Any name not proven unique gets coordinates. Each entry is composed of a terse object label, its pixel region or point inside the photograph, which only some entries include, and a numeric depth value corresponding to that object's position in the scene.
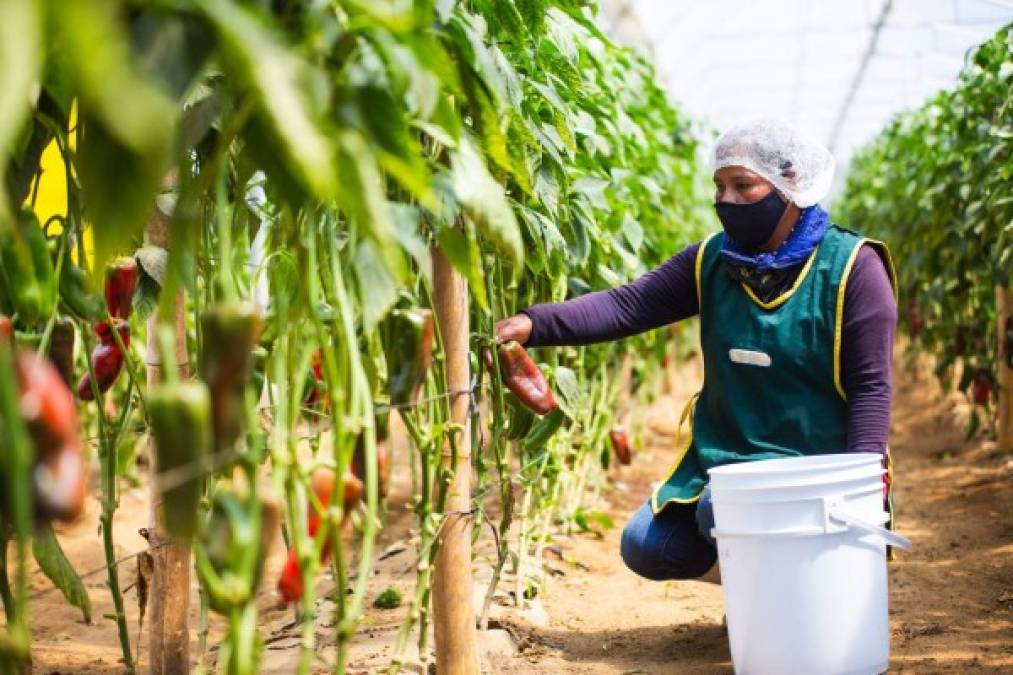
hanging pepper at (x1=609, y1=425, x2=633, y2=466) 4.14
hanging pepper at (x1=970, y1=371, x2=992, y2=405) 4.77
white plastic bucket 1.97
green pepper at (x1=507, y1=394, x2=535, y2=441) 2.18
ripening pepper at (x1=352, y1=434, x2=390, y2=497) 1.52
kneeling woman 2.27
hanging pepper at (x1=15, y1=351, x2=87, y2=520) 0.97
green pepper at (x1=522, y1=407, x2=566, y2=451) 2.28
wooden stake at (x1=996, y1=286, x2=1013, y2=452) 4.76
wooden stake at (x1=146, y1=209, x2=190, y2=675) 2.04
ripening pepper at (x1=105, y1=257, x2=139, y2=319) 2.02
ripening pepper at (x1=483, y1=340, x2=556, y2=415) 2.09
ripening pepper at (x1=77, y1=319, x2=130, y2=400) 2.07
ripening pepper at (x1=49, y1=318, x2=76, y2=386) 1.62
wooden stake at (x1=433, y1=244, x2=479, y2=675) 1.94
